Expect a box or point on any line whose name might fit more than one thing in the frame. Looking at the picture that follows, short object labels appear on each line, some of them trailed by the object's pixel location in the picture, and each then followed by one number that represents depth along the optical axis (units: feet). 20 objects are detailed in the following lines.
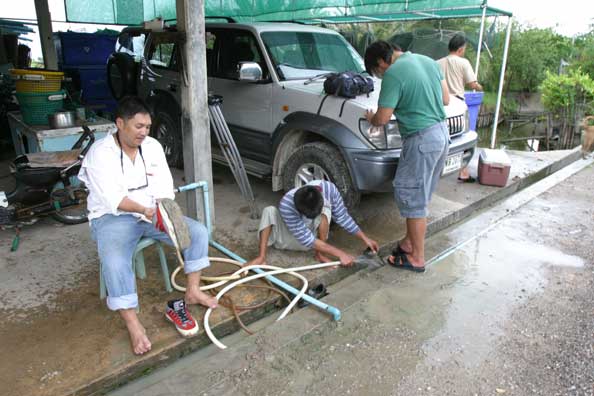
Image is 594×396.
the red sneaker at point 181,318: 8.54
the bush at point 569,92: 34.01
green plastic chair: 9.04
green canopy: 22.59
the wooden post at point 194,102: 10.61
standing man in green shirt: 10.54
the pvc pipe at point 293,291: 9.61
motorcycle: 12.23
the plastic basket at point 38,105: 15.21
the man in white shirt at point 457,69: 17.57
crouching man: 10.89
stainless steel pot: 14.82
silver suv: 12.35
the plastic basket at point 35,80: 14.64
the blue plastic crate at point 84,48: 27.55
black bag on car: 12.66
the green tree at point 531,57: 68.54
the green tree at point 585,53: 61.87
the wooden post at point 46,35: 23.50
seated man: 8.13
